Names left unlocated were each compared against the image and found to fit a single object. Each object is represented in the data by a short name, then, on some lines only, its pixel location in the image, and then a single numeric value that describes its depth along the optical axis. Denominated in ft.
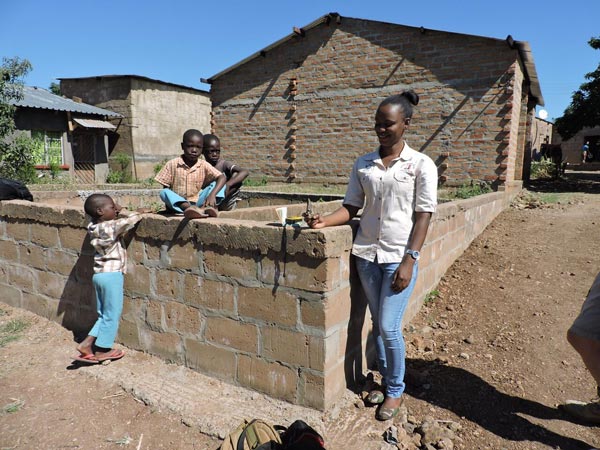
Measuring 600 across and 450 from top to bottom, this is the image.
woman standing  8.21
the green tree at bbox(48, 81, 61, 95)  120.78
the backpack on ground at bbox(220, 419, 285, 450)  7.40
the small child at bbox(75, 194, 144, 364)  11.19
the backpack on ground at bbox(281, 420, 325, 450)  7.13
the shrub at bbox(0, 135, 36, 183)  33.37
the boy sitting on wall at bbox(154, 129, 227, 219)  12.53
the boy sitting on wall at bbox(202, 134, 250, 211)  15.93
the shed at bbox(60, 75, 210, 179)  62.85
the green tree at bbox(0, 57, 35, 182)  32.71
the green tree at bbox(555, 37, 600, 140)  44.29
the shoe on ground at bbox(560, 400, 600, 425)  8.88
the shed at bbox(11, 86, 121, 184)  50.63
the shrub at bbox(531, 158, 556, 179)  48.29
